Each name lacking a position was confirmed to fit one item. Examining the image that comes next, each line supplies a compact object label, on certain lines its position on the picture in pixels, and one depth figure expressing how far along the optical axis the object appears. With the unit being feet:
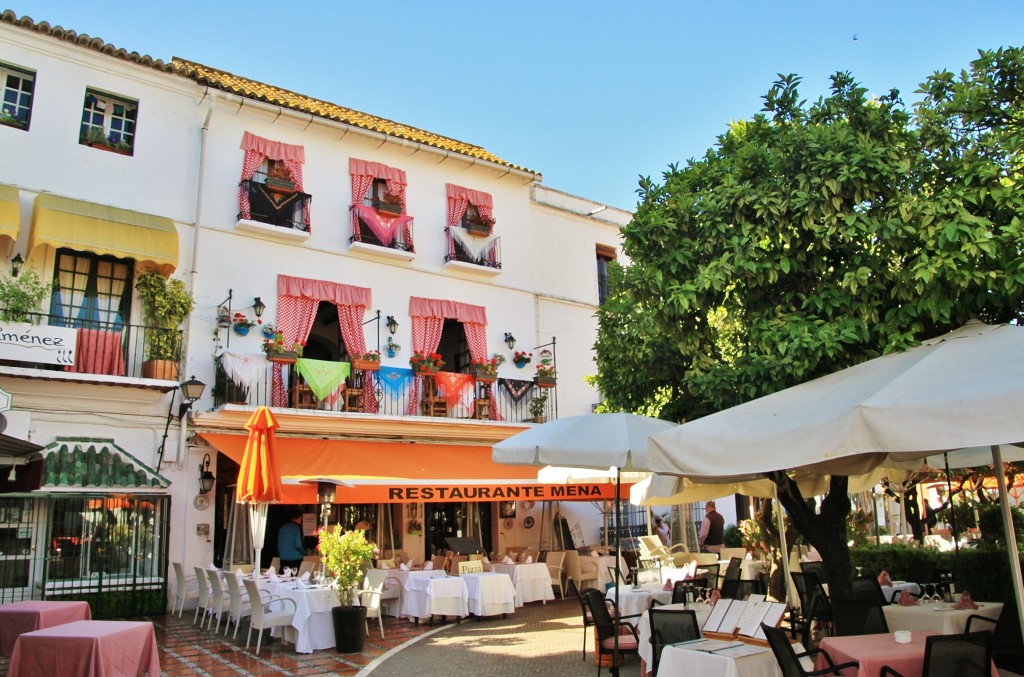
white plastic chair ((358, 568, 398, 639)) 36.27
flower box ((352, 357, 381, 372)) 52.16
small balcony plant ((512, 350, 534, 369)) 61.52
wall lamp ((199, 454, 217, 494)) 45.78
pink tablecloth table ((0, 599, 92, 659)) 24.45
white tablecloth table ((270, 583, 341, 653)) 32.27
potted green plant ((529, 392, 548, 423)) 60.18
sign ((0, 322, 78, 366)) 39.52
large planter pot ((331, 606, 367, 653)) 31.91
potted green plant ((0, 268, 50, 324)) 40.45
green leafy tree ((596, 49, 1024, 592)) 20.93
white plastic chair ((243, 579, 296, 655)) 31.94
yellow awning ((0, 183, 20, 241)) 40.65
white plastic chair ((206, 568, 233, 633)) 36.42
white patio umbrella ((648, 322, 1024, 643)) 13.97
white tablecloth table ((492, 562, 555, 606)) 45.83
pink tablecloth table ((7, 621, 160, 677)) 20.18
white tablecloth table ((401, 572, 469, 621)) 39.06
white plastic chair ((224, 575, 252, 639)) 34.30
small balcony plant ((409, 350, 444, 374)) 54.90
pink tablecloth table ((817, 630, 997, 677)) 16.46
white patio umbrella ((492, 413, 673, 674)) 25.55
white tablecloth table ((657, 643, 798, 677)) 17.90
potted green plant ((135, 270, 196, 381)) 44.06
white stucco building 41.45
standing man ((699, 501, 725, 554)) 50.55
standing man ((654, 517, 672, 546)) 63.53
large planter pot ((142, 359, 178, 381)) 43.75
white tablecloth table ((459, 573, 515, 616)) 39.96
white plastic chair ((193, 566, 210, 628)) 38.14
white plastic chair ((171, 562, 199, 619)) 41.11
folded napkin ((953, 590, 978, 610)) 23.15
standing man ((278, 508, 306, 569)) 46.91
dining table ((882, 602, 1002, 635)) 21.99
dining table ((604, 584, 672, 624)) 28.66
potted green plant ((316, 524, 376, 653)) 31.42
